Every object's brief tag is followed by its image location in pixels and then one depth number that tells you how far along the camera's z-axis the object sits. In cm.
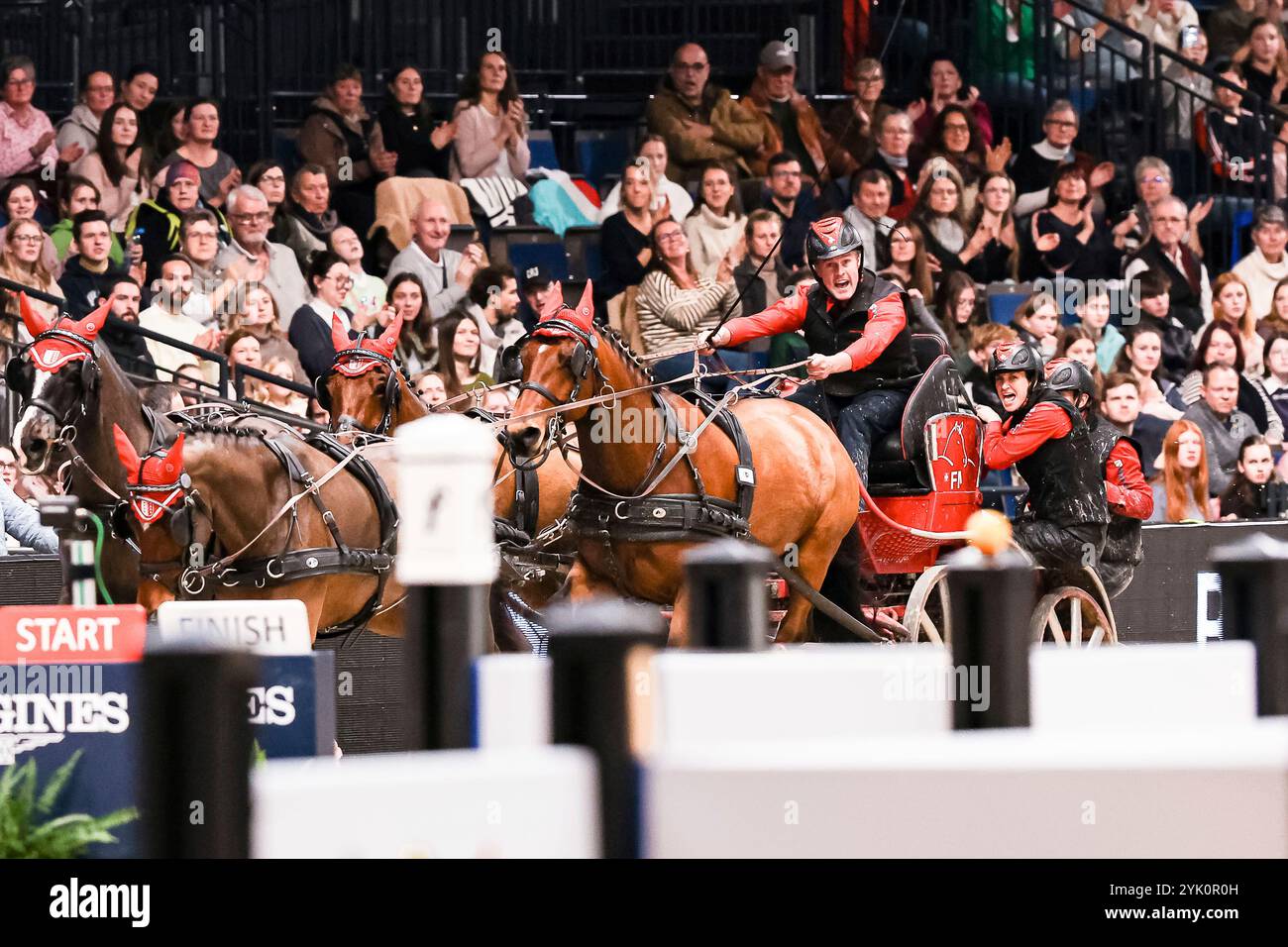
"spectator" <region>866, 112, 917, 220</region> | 1372
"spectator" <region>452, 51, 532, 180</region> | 1295
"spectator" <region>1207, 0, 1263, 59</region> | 1614
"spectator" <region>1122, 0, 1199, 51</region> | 1563
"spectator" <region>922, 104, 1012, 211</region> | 1395
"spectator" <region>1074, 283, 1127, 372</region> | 1310
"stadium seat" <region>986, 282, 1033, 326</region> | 1301
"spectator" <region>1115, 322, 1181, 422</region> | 1269
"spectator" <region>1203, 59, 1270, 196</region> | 1503
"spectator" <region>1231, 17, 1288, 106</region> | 1598
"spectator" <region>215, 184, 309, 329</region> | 1145
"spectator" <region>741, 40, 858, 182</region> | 1394
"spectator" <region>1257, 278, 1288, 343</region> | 1379
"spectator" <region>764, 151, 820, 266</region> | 1303
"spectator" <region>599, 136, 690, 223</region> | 1298
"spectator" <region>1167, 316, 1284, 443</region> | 1290
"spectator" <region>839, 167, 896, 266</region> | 1305
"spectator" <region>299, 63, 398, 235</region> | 1286
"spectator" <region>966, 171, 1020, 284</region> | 1362
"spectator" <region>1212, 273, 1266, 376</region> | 1370
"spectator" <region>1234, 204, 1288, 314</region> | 1430
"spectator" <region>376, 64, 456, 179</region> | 1297
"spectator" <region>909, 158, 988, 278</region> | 1330
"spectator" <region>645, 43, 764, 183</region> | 1354
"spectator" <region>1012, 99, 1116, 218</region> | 1431
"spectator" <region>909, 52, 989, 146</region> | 1416
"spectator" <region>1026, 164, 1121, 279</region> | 1384
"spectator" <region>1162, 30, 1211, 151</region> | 1502
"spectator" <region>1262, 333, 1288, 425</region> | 1333
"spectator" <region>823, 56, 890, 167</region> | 1370
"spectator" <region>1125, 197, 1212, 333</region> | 1405
